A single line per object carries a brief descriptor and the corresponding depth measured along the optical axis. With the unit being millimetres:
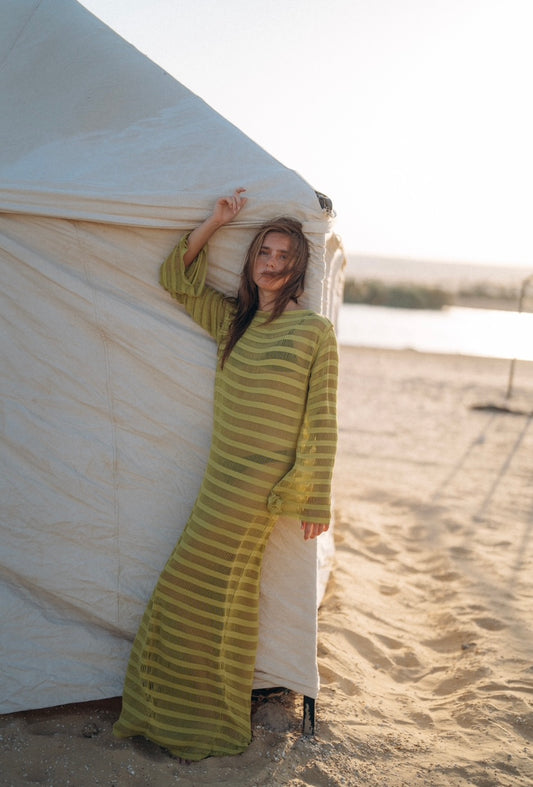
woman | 2598
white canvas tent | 2820
